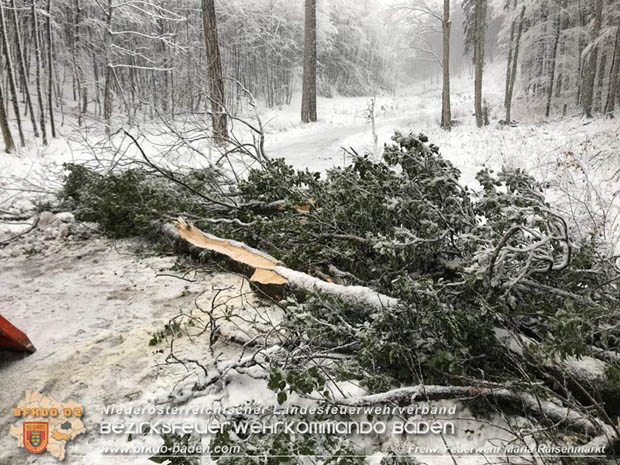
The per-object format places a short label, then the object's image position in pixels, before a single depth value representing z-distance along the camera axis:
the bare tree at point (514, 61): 17.74
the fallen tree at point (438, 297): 1.77
